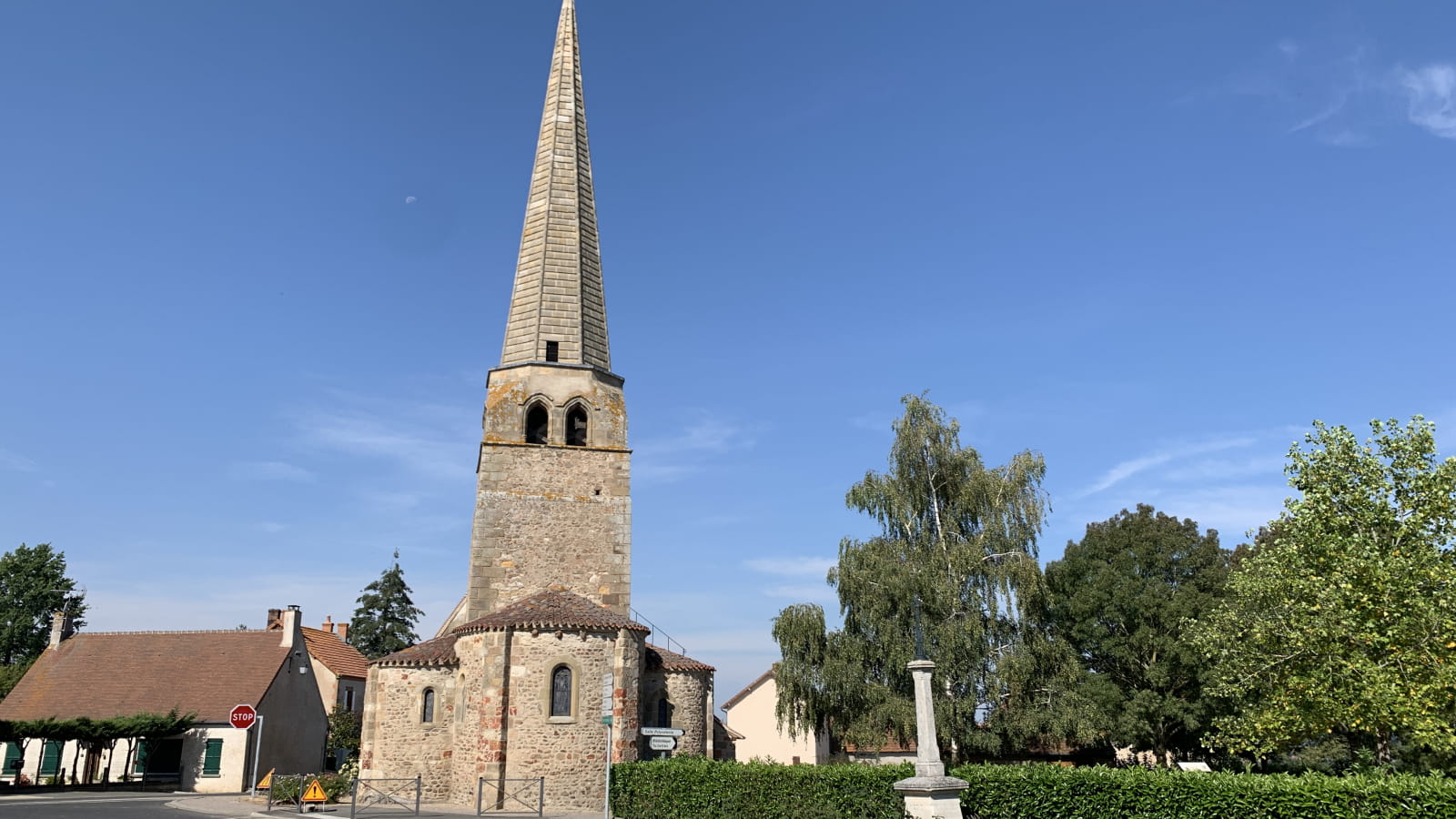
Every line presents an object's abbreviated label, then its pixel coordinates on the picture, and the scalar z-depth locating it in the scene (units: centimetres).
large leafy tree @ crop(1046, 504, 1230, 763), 2820
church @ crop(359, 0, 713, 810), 2130
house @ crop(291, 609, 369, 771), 3894
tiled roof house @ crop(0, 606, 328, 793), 3156
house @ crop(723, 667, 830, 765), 4650
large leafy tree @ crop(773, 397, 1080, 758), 2273
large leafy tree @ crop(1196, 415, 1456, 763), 1597
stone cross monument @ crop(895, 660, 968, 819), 1451
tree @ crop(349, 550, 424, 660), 5497
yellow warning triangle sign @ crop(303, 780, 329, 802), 2045
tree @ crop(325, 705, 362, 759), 3675
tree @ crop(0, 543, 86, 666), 4603
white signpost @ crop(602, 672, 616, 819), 1641
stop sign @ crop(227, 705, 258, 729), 1870
